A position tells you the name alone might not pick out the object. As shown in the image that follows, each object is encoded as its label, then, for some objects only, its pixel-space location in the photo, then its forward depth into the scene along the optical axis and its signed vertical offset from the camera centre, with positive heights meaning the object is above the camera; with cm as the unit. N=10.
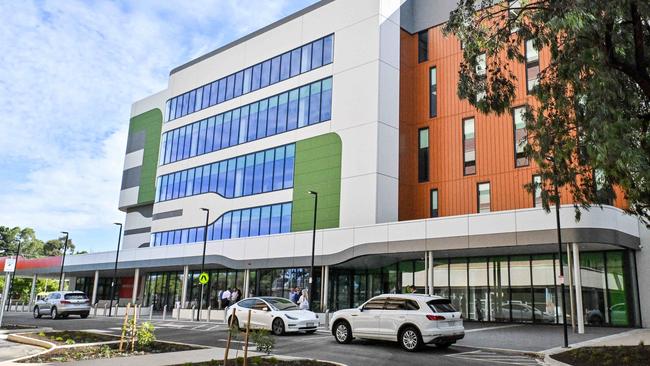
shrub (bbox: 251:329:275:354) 1152 -86
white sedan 2083 -63
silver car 3284 -79
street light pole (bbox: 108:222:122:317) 4009 +306
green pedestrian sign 3300 +112
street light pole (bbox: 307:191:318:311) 2962 +211
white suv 1560 -52
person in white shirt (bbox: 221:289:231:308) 3366 -3
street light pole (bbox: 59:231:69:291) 4981 +236
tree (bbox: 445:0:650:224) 1154 +579
